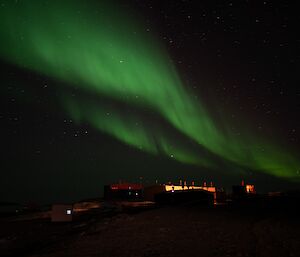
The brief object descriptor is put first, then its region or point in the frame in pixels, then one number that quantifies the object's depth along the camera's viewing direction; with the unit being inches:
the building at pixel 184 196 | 1861.5
